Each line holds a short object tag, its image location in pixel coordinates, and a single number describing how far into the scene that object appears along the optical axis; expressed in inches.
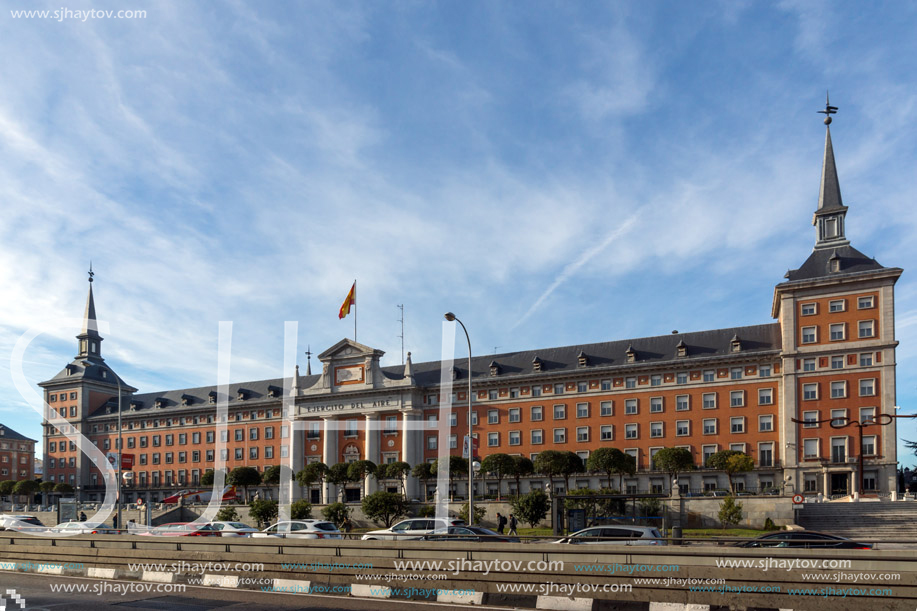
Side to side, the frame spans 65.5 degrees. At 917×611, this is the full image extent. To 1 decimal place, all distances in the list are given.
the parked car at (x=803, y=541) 799.0
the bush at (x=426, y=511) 2200.5
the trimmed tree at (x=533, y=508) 1963.6
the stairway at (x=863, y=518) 1734.7
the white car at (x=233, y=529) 1333.7
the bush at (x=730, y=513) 1902.1
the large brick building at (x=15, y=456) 4864.7
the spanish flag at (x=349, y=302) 3127.5
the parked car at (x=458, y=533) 919.9
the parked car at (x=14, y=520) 1910.7
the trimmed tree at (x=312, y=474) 2910.9
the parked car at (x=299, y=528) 1326.3
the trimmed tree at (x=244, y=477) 3093.0
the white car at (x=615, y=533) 959.6
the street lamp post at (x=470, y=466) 1333.7
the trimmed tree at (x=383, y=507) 2245.3
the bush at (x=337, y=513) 2244.1
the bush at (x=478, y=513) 2279.8
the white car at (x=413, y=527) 1230.4
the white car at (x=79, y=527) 1326.5
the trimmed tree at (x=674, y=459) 2455.7
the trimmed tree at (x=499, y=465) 2618.1
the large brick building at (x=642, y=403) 2516.0
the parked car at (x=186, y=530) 1303.5
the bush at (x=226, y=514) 2379.4
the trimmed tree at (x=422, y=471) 2765.7
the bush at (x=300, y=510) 2315.5
